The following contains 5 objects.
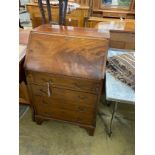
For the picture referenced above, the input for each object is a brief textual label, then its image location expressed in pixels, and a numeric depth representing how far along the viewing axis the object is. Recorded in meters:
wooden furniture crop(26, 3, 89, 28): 2.95
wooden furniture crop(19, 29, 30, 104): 1.28
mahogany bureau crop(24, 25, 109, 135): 1.16
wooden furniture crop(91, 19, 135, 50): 1.82
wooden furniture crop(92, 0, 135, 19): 3.26
